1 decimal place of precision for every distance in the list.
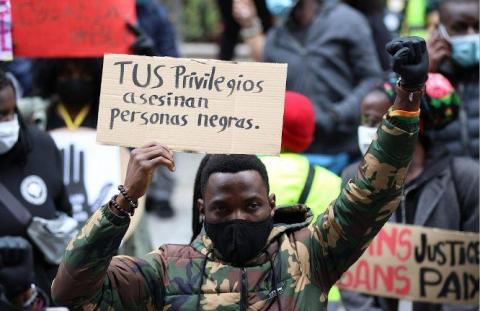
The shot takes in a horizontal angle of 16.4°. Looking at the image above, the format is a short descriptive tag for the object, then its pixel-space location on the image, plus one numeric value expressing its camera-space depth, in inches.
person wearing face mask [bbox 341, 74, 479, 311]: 294.2
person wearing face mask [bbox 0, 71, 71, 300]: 287.2
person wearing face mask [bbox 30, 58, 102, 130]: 366.5
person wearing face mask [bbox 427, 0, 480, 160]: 345.2
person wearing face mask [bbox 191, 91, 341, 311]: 270.1
